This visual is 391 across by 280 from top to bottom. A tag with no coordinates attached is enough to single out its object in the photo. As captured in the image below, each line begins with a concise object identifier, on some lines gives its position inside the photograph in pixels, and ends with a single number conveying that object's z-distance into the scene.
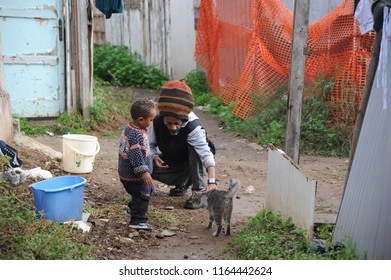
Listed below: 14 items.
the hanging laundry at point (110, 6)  17.00
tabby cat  10.02
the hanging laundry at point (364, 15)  10.18
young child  10.07
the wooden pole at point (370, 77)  8.74
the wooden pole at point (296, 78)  11.58
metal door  17.51
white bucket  13.29
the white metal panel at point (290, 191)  8.84
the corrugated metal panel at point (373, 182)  7.76
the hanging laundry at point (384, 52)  7.87
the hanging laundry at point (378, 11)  8.07
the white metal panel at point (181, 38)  25.43
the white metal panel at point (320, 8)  19.45
